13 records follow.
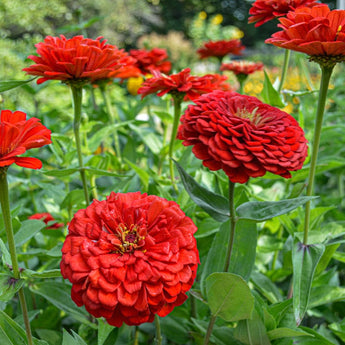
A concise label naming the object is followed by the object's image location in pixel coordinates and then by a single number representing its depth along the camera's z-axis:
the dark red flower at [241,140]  0.49
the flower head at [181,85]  0.71
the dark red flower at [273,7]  0.71
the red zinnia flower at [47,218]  0.86
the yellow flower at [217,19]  4.69
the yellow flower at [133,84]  1.28
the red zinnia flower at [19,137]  0.43
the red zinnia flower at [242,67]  1.14
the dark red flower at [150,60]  1.15
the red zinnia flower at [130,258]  0.43
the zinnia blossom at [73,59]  0.58
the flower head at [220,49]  1.27
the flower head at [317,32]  0.50
